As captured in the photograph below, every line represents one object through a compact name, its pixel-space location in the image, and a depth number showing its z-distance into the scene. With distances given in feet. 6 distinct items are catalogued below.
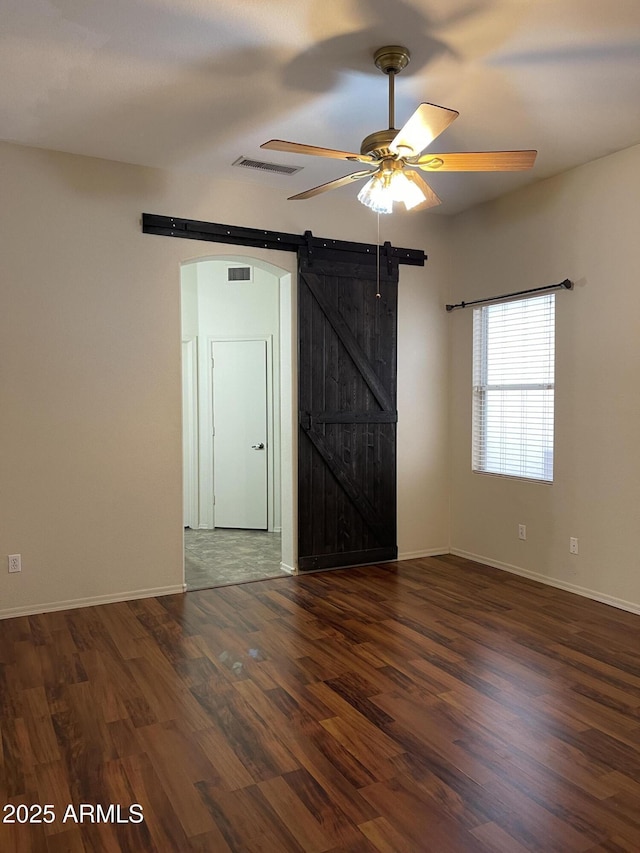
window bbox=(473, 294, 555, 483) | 16.46
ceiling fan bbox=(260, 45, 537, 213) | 9.34
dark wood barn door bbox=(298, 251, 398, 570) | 17.37
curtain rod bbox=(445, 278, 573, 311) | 15.48
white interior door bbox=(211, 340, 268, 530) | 22.97
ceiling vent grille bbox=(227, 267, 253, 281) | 22.90
